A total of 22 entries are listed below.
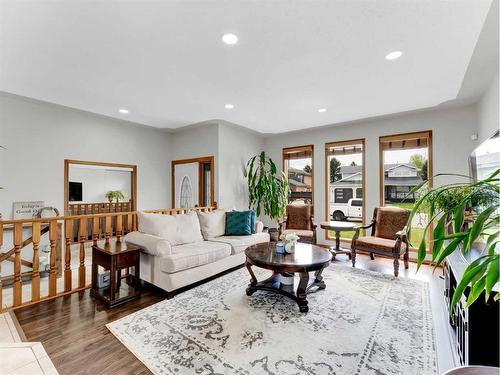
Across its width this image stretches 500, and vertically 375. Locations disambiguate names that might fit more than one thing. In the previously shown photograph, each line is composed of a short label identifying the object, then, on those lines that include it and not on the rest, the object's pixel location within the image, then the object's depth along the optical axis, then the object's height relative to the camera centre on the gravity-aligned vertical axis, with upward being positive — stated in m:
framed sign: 3.79 -0.29
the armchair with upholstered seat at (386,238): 3.66 -0.82
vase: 3.03 -0.72
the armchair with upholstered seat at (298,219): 5.06 -0.65
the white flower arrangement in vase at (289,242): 3.03 -0.66
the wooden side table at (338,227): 4.41 -0.70
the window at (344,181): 5.16 +0.17
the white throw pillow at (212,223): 4.06 -0.58
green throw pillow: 4.29 -0.61
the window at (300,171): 5.82 +0.45
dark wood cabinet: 1.45 -0.87
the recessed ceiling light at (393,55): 2.47 +1.37
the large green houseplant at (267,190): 5.45 -0.02
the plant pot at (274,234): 5.11 -0.95
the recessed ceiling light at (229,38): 2.23 +1.40
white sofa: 2.95 -0.81
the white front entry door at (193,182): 5.39 +0.16
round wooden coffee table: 2.62 -0.83
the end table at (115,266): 2.70 -0.87
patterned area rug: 1.82 -1.29
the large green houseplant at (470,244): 0.64 -0.17
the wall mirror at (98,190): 7.05 -0.01
